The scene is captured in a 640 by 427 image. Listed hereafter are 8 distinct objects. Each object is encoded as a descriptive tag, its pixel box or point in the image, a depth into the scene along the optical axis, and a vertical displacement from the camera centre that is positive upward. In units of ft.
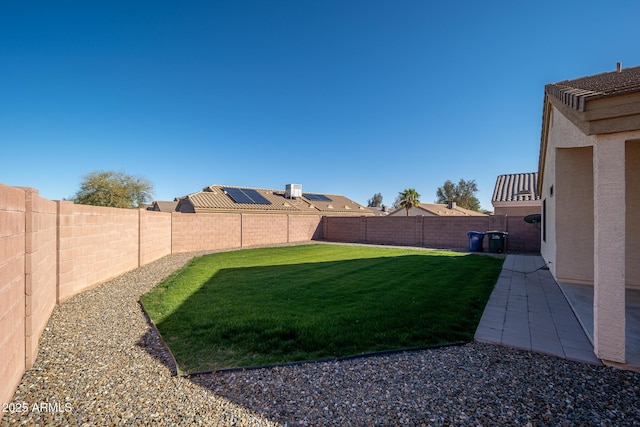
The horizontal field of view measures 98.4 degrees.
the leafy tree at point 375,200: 262.28 +12.96
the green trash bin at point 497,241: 42.63 -4.04
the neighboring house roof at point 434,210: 112.69 +2.05
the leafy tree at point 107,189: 90.02 +7.65
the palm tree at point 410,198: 107.76 +6.44
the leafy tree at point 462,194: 165.58 +12.75
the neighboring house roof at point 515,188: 67.88 +7.12
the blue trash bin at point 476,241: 45.32 -4.33
